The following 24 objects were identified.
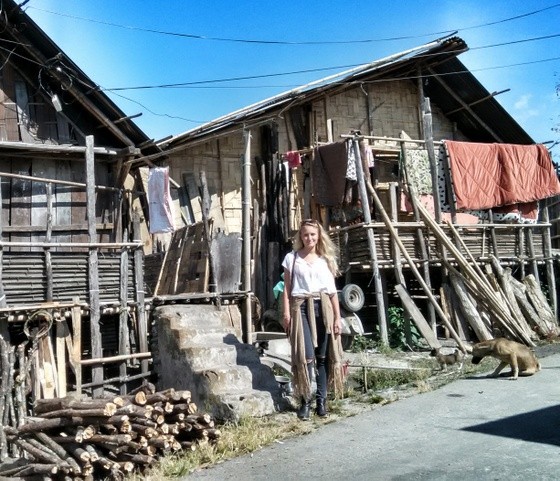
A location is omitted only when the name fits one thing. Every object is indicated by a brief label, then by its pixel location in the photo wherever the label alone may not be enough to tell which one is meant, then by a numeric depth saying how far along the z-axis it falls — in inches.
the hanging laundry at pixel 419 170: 526.6
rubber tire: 463.8
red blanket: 536.4
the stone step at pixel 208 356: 288.2
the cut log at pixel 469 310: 467.2
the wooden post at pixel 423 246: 502.6
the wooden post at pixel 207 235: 348.8
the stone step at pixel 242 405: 256.1
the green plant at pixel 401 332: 475.5
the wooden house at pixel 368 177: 495.8
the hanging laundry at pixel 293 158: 521.0
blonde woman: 257.8
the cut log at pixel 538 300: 514.6
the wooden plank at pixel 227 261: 376.8
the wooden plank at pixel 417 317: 429.8
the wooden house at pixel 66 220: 337.1
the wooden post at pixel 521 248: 570.6
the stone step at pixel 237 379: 272.1
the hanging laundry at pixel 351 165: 492.4
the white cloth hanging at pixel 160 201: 441.4
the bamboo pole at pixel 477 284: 451.2
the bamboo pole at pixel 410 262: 438.9
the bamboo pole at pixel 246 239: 339.3
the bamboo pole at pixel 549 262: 584.7
